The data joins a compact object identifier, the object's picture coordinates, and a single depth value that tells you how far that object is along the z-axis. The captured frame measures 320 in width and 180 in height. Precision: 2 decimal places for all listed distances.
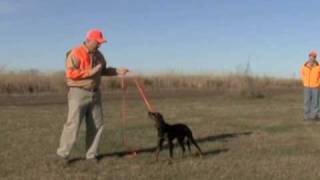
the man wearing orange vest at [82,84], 10.81
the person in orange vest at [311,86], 20.34
